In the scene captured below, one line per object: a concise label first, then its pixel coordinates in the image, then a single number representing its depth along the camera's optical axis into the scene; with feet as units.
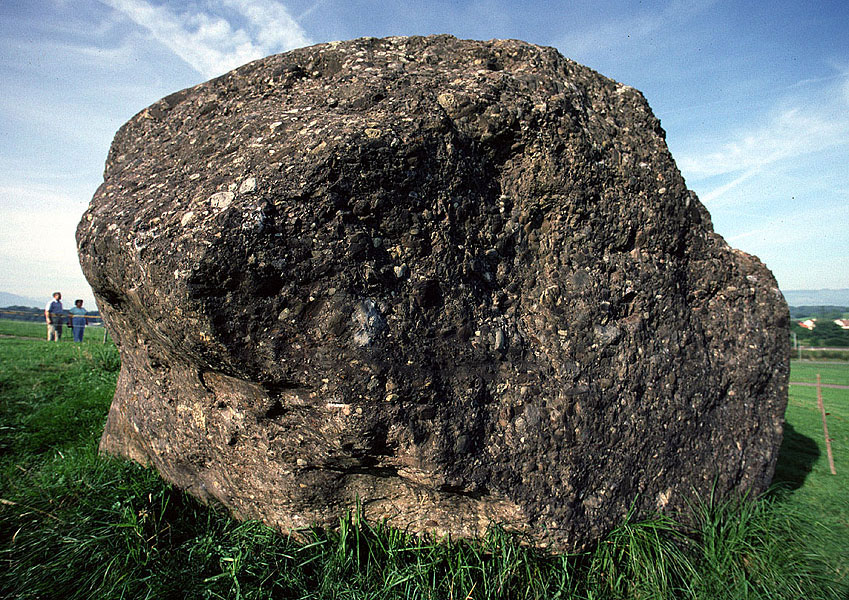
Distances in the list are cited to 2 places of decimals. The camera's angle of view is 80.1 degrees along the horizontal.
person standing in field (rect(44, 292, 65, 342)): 48.08
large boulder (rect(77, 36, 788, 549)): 7.75
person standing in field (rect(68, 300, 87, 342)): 48.55
